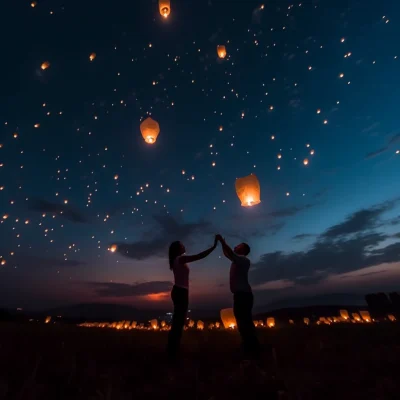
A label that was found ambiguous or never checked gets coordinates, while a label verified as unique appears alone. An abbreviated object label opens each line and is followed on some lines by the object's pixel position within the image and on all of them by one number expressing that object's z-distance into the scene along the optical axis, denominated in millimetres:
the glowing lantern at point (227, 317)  10234
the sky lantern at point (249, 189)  5113
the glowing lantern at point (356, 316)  15794
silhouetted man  4312
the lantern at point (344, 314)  16688
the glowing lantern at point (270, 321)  14902
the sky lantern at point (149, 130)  5766
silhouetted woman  4121
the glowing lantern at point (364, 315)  15052
